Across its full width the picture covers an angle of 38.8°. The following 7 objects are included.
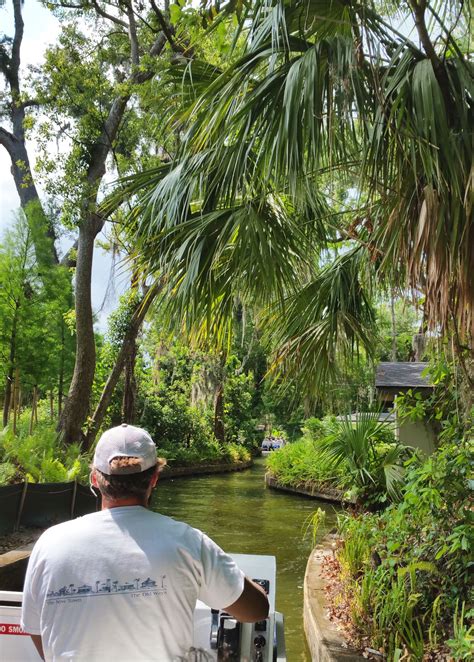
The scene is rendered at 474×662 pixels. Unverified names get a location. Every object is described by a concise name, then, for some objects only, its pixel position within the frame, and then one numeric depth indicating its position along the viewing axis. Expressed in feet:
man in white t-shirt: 6.17
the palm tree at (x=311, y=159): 12.86
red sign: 8.57
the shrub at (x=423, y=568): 15.12
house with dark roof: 33.22
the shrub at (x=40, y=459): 38.11
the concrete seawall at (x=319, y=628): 15.81
